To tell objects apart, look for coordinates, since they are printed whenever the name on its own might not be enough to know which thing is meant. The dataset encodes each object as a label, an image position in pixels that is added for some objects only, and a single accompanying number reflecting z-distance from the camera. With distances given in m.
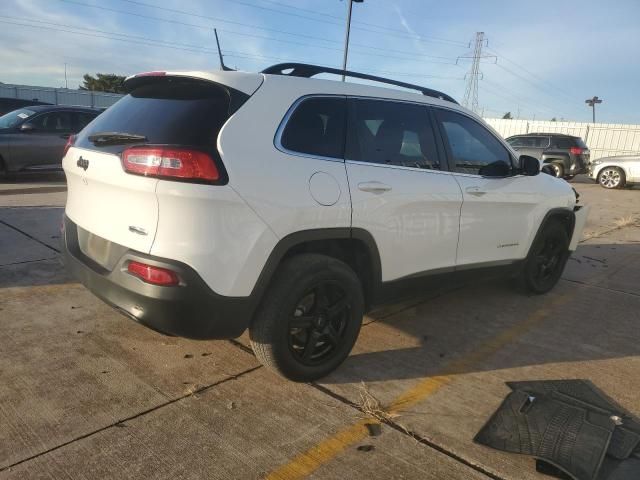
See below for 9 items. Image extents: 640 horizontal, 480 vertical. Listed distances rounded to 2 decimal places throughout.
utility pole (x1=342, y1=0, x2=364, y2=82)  20.62
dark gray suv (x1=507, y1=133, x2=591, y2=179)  17.53
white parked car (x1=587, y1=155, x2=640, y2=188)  16.67
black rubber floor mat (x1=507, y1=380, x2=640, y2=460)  2.55
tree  59.96
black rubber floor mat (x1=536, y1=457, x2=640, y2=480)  2.35
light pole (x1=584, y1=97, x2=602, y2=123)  48.56
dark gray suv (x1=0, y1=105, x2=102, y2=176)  9.91
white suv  2.44
